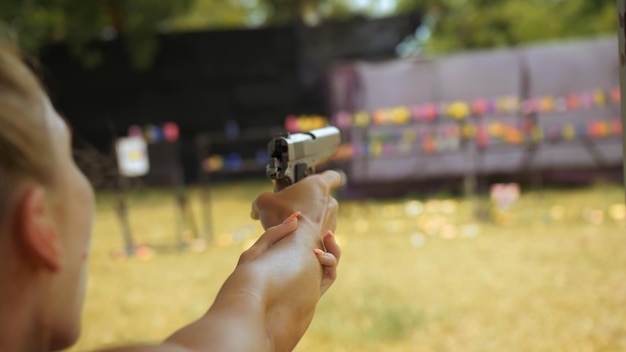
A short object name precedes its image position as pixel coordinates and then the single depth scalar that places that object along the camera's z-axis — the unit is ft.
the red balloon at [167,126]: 24.52
